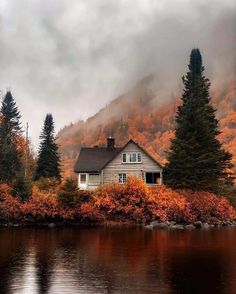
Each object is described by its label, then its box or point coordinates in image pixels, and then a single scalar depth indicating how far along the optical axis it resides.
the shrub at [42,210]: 49.12
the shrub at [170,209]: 51.34
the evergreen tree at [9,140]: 65.50
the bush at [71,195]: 49.84
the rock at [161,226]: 48.24
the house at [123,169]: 62.12
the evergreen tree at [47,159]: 70.75
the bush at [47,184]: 60.31
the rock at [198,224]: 49.43
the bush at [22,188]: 51.53
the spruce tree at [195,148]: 57.38
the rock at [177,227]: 48.31
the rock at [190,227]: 48.42
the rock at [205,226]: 49.51
